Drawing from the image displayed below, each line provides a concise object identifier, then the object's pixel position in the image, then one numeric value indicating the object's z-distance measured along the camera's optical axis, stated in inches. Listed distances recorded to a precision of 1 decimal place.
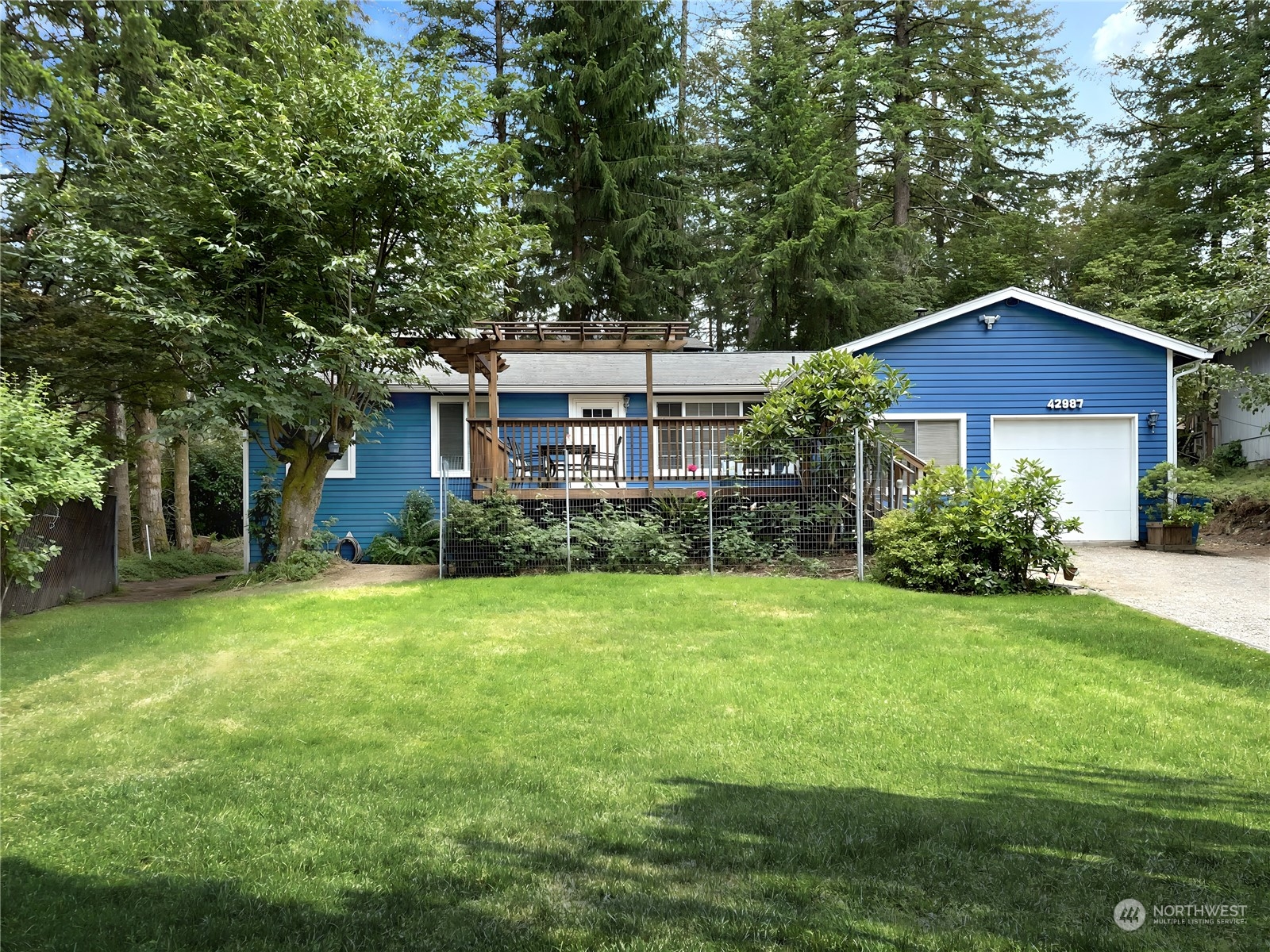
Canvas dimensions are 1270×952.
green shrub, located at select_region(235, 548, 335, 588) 458.6
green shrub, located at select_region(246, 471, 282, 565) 553.6
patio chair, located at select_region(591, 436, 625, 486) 508.4
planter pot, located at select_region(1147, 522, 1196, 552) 530.3
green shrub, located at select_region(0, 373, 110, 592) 272.2
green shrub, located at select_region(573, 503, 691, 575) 444.5
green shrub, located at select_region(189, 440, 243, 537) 840.9
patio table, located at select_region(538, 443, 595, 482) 500.1
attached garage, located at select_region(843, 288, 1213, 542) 563.5
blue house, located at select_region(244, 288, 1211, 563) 562.9
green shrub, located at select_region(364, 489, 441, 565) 537.5
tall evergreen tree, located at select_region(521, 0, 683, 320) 897.5
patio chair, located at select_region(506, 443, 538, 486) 504.1
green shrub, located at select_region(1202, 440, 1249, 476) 717.6
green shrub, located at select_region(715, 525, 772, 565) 451.2
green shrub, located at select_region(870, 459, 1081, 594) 366.9
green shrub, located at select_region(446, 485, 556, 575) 445.7
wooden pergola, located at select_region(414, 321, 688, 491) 495.5
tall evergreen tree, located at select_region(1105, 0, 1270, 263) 825.5
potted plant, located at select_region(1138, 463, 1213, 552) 516.4
